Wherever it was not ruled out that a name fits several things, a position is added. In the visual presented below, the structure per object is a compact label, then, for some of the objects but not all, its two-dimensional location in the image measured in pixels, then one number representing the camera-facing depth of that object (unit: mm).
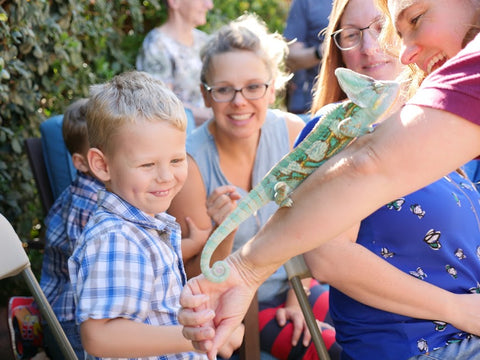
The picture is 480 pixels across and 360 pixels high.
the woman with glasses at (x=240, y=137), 2068
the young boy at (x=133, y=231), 1640
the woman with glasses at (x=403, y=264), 1643
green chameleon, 1456
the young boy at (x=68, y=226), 1966
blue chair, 2266
